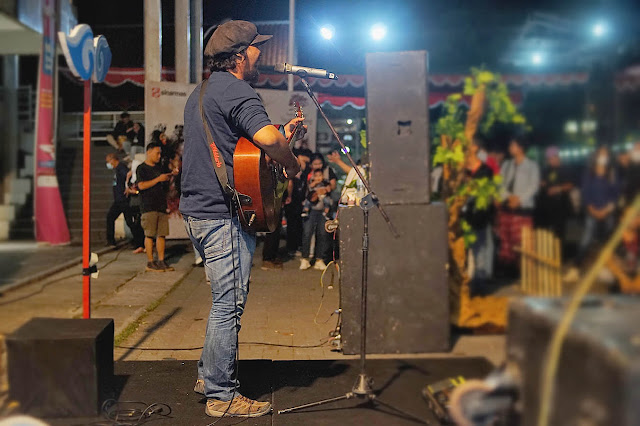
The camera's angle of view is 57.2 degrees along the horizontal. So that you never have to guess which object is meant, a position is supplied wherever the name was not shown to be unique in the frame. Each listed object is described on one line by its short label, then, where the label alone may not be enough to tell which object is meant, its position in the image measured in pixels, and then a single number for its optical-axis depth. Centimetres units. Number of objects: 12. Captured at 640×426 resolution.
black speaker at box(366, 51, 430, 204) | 331
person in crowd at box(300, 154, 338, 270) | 682
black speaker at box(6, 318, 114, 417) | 212
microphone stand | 284
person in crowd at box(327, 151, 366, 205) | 393
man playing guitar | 268
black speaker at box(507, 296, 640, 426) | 94
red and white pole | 357
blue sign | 337
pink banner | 652
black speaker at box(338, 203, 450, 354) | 350
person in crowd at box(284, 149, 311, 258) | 741
